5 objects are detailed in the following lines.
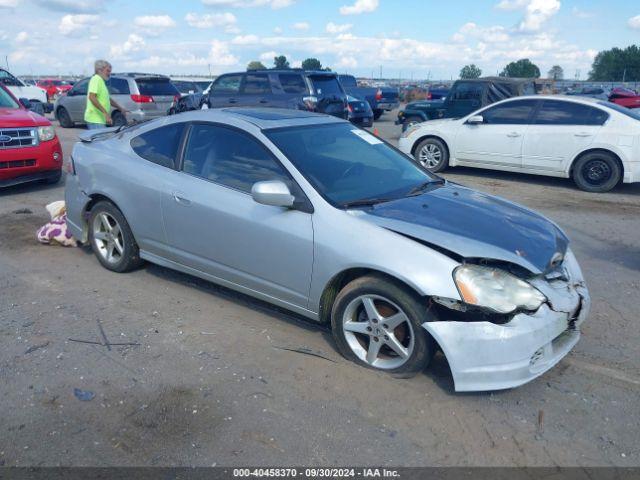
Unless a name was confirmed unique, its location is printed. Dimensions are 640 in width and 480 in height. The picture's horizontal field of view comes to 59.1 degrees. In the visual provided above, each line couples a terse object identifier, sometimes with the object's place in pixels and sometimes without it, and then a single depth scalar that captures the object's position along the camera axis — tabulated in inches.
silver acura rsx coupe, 126.6
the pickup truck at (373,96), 932.6
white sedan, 359.9
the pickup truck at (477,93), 544.7
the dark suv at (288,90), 535.5
